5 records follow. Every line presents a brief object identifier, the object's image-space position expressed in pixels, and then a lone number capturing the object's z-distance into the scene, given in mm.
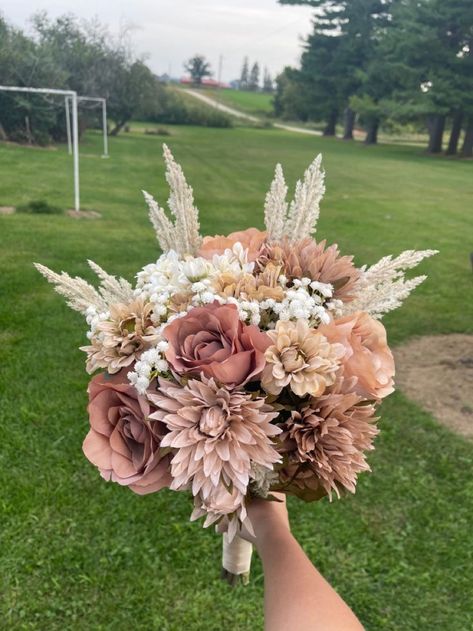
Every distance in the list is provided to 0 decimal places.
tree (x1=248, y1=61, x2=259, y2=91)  124438
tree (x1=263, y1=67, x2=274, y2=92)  118750
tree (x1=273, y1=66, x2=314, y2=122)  40438
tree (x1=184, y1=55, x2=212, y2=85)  97312
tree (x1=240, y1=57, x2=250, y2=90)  125825
